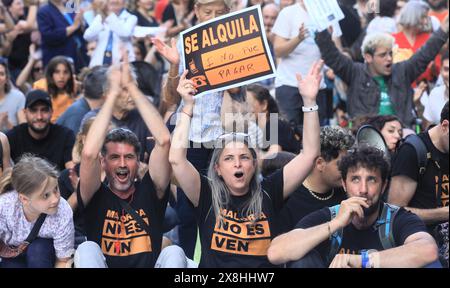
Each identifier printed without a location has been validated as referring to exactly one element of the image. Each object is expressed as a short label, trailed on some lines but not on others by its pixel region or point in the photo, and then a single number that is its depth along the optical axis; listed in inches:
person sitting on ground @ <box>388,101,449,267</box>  575.2
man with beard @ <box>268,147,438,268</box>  458.3
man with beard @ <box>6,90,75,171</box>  710.5
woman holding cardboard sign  491.5
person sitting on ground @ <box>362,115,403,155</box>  645.3
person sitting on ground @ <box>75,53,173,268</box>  497.4
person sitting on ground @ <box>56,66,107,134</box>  773.9
